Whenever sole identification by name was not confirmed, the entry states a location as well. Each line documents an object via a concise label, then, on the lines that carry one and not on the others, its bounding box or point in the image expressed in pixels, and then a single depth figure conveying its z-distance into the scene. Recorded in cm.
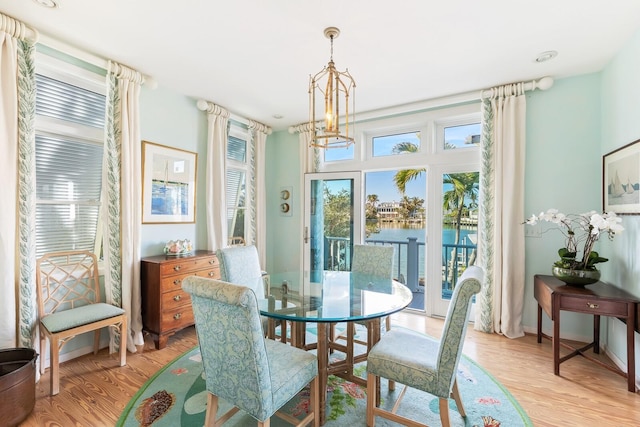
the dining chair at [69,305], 216
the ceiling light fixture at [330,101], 184
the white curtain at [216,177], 368
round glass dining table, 181
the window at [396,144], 396
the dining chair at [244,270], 246
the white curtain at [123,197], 270
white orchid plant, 228
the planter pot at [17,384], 172
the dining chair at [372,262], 284
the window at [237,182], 423
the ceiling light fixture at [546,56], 251
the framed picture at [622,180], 225
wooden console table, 213
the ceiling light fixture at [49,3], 192
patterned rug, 183
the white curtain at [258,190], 440
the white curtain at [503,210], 310
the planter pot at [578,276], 244
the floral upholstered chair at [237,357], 130
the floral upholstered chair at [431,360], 151
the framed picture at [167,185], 311
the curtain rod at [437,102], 300
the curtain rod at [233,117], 357
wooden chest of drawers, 279
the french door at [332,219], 416
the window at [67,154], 246
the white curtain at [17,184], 208
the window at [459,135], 356
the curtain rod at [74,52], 231
